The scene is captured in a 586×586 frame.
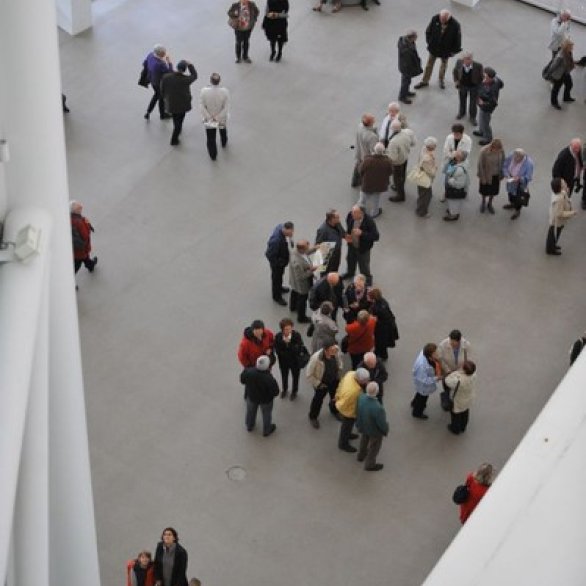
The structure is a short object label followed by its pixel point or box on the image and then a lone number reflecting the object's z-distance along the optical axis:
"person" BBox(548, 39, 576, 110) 21.05
